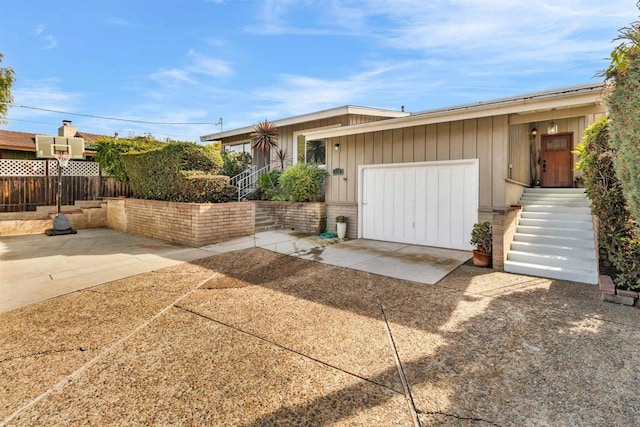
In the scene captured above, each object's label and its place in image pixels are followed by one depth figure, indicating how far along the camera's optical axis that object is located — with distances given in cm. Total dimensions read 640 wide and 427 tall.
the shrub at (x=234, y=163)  1424
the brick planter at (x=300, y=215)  1004
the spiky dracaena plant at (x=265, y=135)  1350
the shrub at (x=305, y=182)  1032
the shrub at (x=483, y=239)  621
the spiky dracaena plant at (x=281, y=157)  1377
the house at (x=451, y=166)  654
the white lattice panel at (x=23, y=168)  1151
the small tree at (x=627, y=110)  291
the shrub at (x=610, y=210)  445
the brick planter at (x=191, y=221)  830
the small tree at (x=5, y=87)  1574
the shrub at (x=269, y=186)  1191
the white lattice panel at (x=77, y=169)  1232
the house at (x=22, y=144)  1525
